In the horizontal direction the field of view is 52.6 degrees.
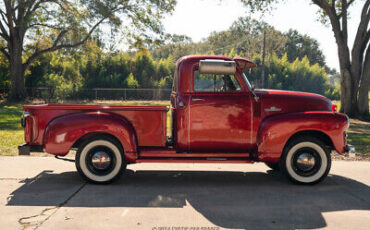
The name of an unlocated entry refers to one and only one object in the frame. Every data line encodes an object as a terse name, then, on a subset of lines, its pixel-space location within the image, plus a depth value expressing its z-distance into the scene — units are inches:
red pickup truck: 225.3
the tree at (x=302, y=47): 3011.8
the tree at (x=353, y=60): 718.5
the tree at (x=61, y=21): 1080.2
